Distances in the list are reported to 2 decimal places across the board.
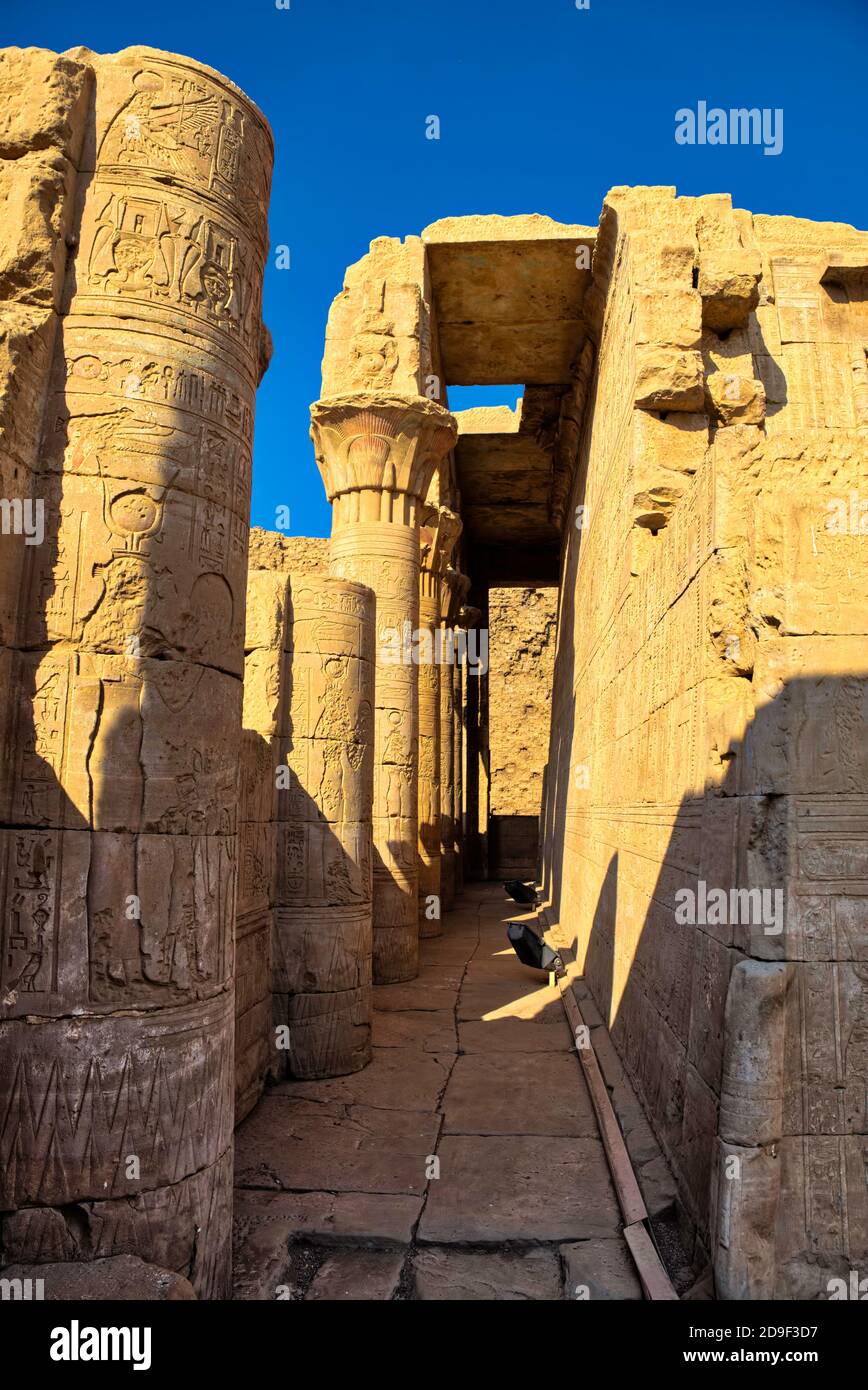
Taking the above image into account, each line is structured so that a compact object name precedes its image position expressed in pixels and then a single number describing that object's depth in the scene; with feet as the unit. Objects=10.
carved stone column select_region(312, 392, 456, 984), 31.53
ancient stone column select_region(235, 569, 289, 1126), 17.95
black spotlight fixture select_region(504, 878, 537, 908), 46.57
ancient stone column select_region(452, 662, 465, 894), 58.62
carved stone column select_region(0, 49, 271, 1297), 10.07
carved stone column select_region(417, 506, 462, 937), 41.27
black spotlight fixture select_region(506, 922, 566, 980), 30.35
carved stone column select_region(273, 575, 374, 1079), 20.86
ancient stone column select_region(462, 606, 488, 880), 68.90
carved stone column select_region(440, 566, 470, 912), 50.21
